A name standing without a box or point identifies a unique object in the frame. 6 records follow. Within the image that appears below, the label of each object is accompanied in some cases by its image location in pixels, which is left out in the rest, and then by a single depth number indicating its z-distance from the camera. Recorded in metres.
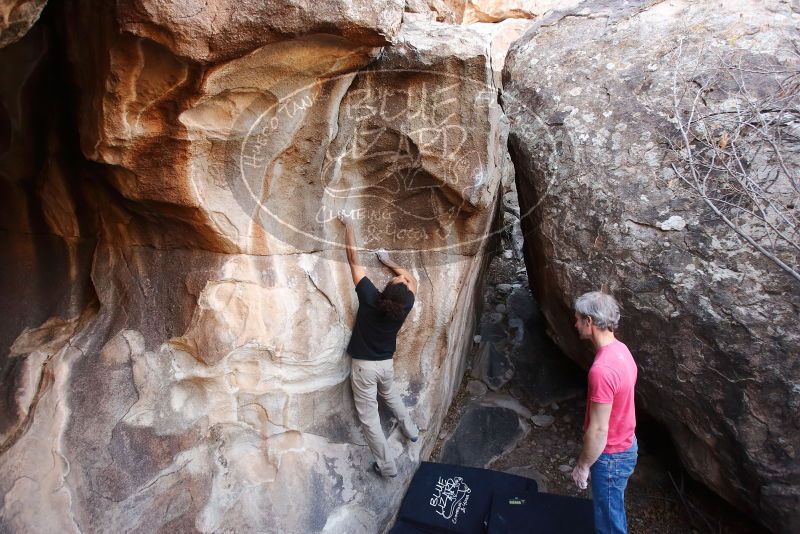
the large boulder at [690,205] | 2.43
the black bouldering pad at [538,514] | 2.85
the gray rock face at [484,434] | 3.51
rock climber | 2.70
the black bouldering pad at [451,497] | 2.94
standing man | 2.09
